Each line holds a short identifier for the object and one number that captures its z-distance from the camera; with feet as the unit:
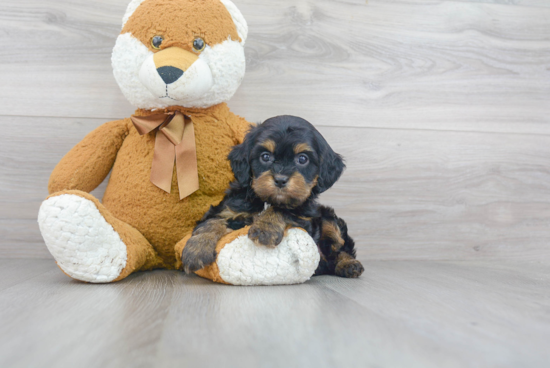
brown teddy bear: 2.18
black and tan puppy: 2.16
